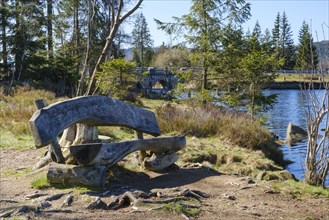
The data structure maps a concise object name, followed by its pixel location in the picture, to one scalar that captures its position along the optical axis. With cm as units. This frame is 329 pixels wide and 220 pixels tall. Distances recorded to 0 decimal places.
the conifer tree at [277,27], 8459
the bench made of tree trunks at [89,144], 559
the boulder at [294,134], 1836
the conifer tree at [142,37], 8338
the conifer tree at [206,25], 1573
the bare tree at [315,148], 709
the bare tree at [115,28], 1077
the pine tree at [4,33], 2580
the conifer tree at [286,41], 7919
